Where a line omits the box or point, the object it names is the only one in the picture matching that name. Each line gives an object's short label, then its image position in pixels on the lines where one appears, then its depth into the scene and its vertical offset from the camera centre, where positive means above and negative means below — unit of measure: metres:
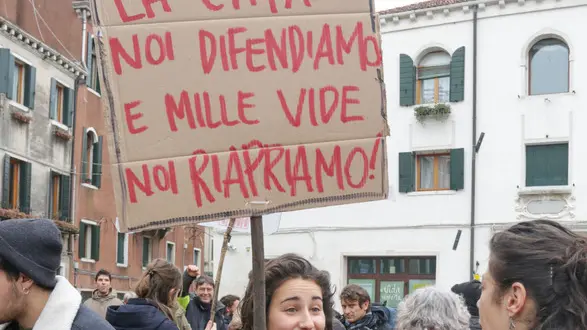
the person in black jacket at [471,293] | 6.26 -0.69
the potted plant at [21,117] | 25.33 +1.62
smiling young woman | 3.50 -0.42
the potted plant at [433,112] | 23.92 +1.81
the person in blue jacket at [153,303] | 6.13 -0.79
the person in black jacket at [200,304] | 8.77 -1.11
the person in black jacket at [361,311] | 7.90 -1.04
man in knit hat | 3.32 -0.36
